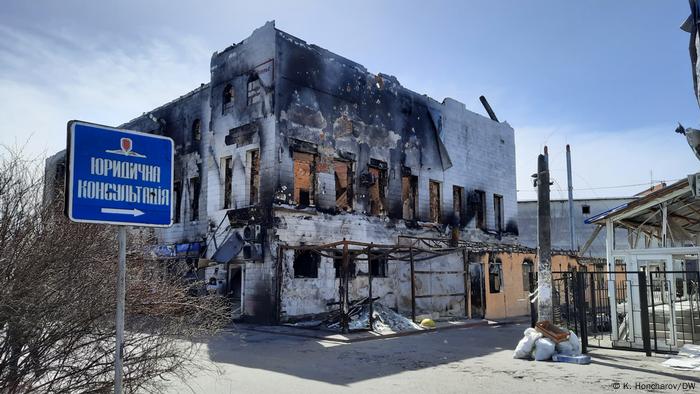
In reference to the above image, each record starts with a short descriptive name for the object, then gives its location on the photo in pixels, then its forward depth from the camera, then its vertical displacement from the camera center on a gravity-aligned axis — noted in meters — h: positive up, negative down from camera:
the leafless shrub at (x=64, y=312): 4.54 -0.49
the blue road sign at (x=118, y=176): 3.93 +0.62
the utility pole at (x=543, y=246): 12.70 +0.20
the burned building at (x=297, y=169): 19.73 +3.65
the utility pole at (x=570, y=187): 33.38 +4.17
